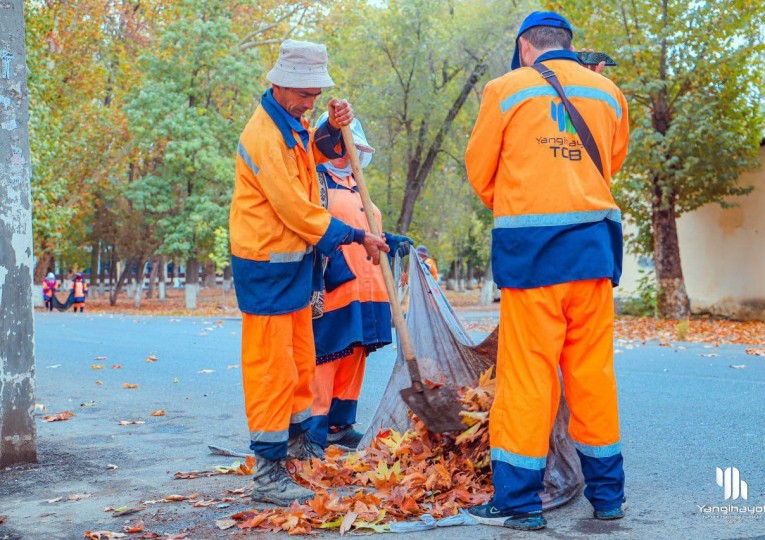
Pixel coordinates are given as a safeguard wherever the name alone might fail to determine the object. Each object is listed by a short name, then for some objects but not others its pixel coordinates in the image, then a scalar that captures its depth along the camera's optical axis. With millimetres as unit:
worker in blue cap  3650
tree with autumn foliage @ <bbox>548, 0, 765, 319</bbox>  17766
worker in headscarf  5402
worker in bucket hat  4234
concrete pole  5133
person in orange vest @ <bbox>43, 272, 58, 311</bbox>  35156
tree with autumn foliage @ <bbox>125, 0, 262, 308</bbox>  27984
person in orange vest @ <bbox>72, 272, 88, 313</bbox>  31297
